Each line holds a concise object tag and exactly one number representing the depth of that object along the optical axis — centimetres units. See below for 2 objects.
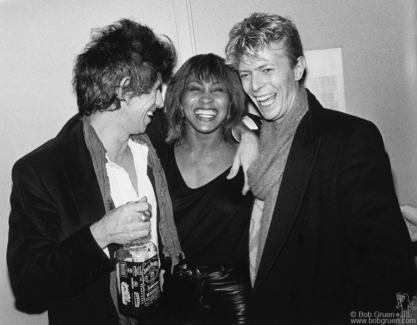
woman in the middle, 168
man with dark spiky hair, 131
